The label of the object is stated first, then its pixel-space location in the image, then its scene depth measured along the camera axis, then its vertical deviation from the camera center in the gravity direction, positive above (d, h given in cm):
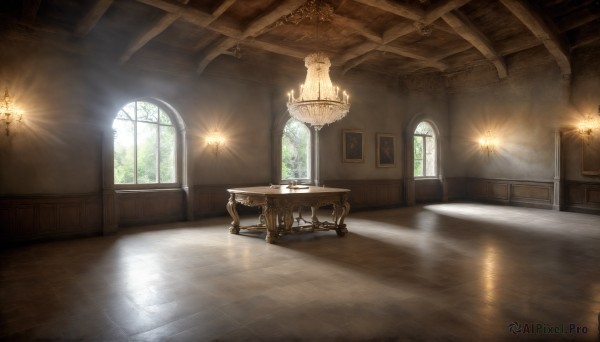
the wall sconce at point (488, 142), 1141 +89
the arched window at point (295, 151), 999 +59
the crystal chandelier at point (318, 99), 596 +124
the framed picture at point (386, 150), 1105 +66
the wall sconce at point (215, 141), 864 +78
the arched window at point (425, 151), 1216 +67
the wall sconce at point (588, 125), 885 +112
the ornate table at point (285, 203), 607 -56
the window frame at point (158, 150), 784 +54
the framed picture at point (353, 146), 1045 +75
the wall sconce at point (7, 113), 598 +107
